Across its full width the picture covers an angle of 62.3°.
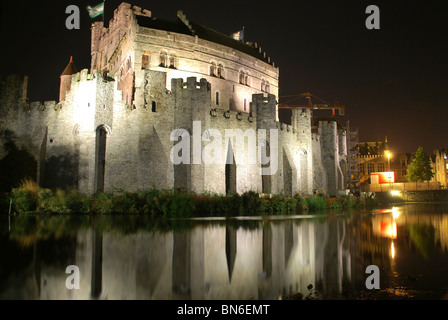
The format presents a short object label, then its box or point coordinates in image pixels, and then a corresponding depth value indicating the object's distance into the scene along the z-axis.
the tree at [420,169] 62.66
